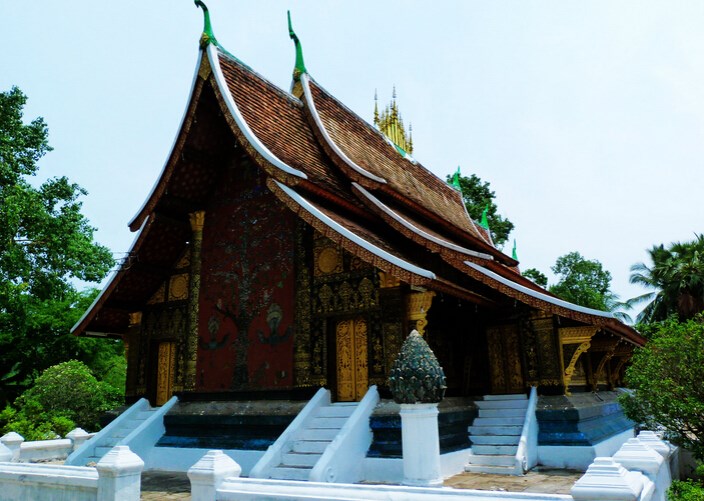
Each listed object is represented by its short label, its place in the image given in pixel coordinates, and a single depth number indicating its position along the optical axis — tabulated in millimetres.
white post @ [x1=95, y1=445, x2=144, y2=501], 5227
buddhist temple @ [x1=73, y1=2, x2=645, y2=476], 8586
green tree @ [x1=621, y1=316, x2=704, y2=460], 7012
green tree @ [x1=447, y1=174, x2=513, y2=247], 24844
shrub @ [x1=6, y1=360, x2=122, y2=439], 15094
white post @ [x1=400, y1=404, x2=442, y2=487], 5426
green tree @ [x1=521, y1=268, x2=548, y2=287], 26688
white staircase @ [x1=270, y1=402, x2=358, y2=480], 7270
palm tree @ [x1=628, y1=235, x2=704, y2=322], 24812
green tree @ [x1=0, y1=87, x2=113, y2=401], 15453
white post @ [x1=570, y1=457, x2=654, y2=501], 3318
